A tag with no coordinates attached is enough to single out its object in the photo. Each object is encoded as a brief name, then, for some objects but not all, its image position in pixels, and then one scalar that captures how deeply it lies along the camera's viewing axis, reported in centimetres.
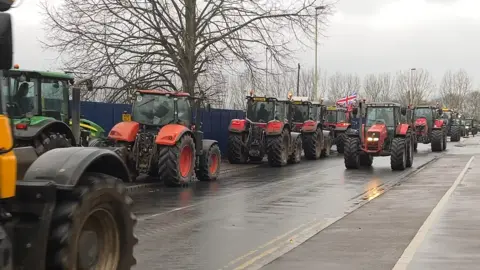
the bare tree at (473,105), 9800
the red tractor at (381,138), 1962
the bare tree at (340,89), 6981
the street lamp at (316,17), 2425
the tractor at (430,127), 3173
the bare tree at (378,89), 7388
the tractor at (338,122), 2995
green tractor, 1083
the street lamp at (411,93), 7040
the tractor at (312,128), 2547
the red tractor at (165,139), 1461
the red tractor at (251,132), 2191
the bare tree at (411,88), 7635
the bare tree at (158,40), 2217
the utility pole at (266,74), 2336
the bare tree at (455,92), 8975
